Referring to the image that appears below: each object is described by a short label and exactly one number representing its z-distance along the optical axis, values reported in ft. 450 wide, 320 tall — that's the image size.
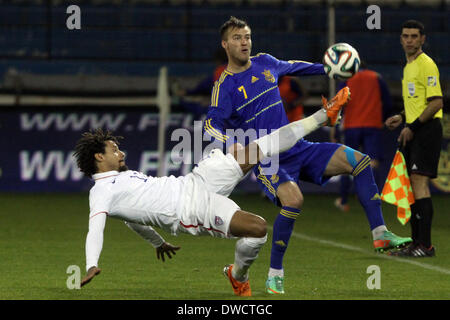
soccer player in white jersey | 37.91
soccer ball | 42.88
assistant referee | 53.42
